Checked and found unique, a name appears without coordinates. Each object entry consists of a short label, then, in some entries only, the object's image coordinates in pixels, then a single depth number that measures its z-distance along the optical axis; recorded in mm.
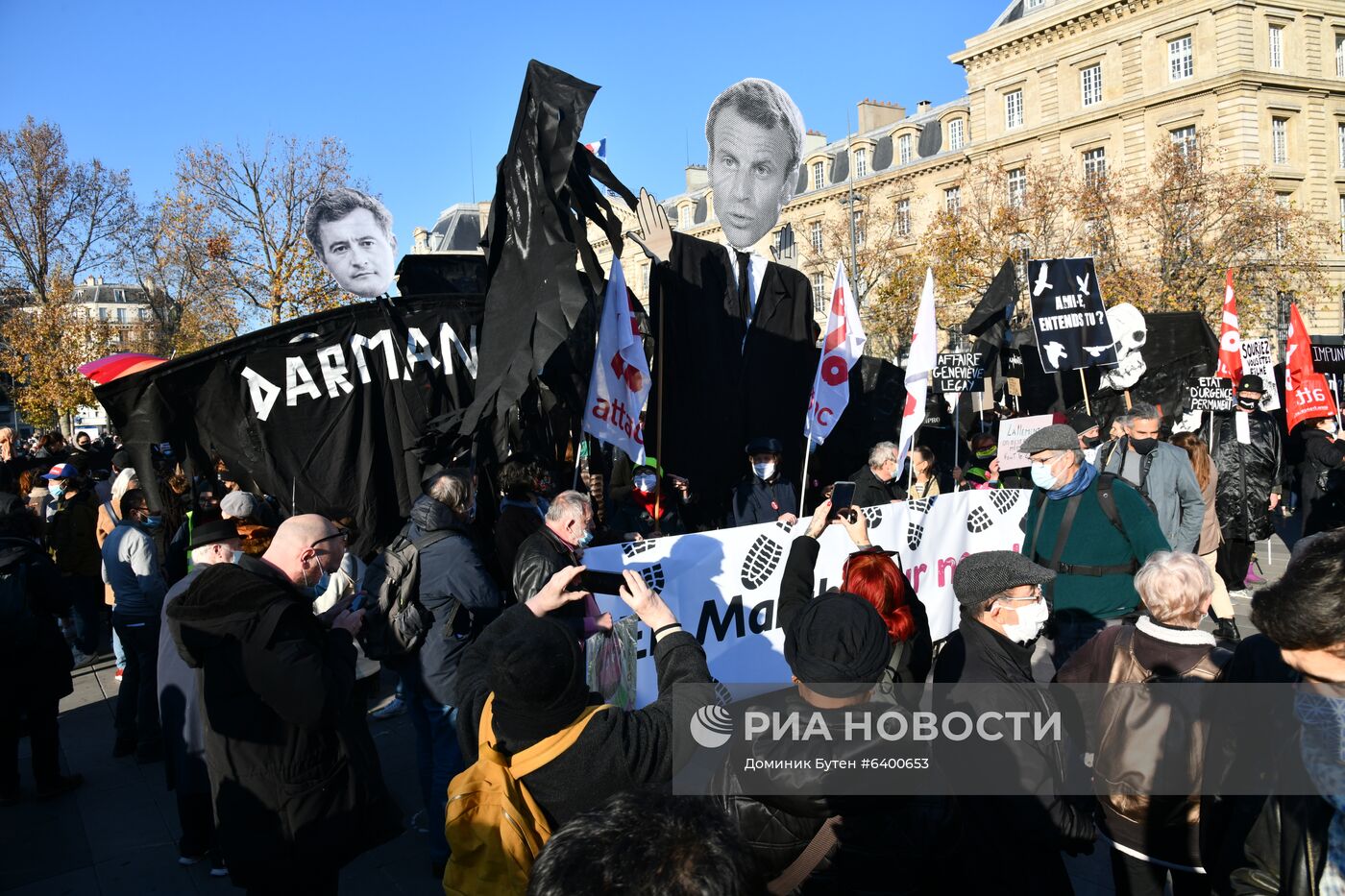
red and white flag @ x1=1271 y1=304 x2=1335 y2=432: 10477
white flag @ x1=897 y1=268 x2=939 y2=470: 7316
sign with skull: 11953
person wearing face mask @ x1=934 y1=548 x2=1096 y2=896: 2637
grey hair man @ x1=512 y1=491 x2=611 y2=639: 3684
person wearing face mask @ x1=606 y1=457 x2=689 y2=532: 7129
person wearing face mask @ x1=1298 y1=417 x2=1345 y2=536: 8711
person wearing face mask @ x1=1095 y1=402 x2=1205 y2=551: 5953
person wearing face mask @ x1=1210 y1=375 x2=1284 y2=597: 8680
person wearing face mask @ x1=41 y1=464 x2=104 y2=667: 8609
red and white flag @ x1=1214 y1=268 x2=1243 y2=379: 10617
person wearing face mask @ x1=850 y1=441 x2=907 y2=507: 7555
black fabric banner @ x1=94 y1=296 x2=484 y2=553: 6633
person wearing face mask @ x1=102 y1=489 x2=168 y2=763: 6277
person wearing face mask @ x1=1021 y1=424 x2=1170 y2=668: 4805
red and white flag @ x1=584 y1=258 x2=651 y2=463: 6195
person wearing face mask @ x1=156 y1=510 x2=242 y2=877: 4543
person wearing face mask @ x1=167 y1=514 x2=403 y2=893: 2936
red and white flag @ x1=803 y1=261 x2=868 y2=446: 7496
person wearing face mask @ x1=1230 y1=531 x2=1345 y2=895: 1965
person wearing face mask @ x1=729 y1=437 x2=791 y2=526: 7777
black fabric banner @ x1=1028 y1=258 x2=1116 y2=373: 10367
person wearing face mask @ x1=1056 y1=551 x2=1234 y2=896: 2920
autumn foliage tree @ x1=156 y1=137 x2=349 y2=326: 25688
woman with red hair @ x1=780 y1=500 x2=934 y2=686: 3754
